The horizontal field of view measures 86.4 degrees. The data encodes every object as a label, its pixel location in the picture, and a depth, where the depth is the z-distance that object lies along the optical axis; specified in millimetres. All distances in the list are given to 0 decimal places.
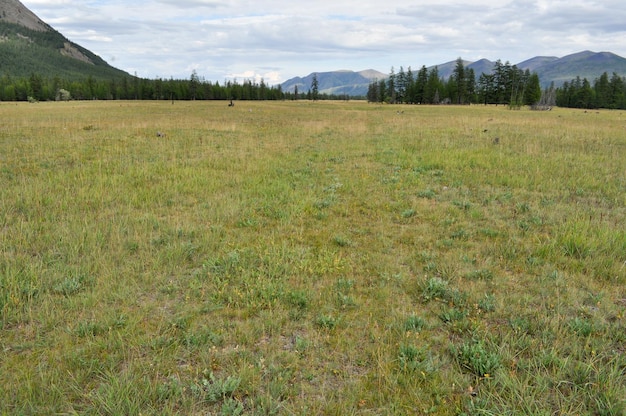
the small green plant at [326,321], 4316
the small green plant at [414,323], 4247
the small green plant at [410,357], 3559
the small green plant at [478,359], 3516
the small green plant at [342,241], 6852
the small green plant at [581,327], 4059
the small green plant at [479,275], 5473
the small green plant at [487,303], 4617
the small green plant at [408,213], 8395
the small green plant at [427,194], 9917
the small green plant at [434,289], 4949
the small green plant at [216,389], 3228
